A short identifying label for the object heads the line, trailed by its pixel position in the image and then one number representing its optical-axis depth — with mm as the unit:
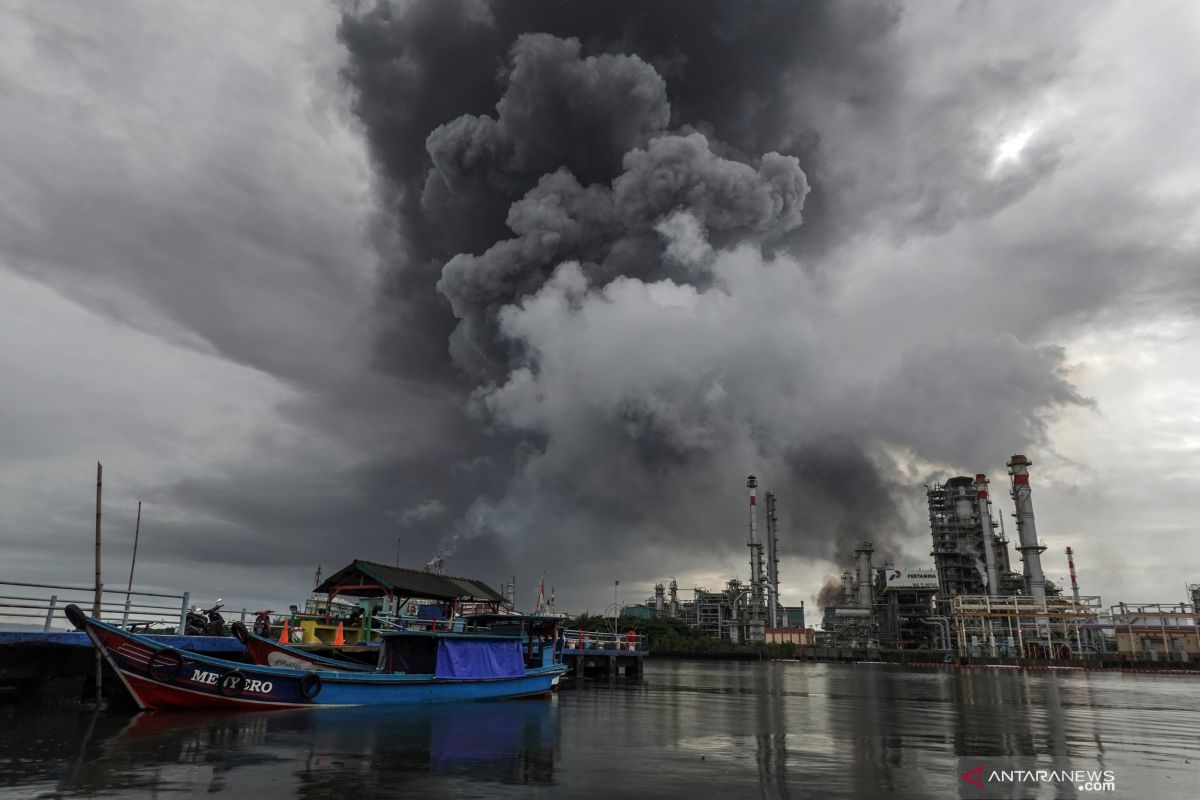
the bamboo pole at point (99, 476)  21672
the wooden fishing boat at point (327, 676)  18844
